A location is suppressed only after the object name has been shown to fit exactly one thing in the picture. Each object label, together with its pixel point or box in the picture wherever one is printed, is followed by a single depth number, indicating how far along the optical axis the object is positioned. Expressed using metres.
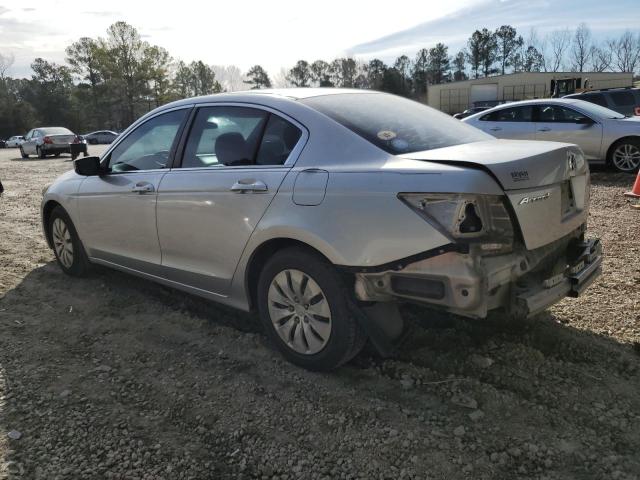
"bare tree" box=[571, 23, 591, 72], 93.56
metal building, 65.06
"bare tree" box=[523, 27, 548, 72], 100.18
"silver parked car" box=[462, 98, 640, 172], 9.62
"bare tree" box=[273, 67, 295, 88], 87.71
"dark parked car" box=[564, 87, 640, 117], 14.52
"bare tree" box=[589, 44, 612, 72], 92.12
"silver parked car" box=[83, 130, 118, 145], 48.78
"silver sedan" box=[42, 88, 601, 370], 2.57
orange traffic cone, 7.75
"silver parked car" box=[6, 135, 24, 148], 50.12
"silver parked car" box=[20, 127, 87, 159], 24.03
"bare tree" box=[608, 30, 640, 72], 90.69
